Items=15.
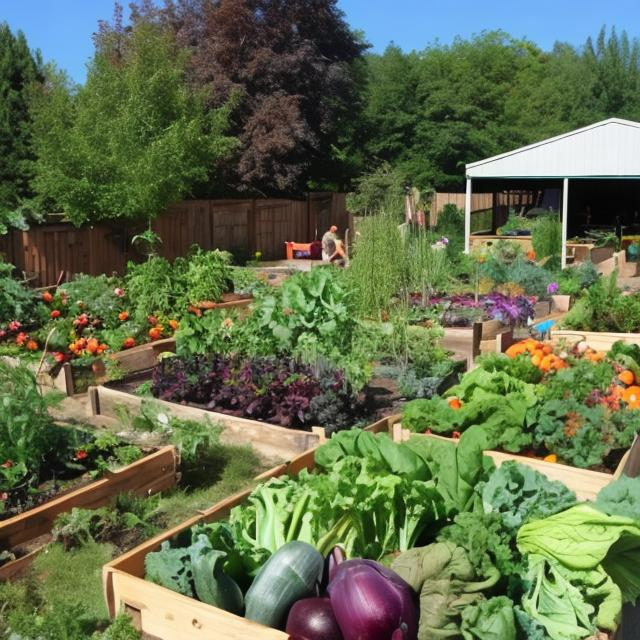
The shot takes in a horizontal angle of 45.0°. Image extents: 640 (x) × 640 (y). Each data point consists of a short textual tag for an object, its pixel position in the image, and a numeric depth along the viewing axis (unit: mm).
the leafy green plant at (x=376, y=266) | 9328
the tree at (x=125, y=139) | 15773
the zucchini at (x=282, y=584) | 3213
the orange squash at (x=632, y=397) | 5972
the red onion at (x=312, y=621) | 3082
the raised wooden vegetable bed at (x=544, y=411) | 5371
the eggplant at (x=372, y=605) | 2998
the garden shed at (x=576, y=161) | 19406
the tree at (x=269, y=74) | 24031
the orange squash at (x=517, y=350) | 7197
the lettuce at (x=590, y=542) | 3520
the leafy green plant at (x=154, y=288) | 9992
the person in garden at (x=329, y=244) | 18234
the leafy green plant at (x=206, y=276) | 10820
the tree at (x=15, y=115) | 19969
